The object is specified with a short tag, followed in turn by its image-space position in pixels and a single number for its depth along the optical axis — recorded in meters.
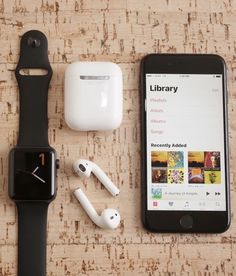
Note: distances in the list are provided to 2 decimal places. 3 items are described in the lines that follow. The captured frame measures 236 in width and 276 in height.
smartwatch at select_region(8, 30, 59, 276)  0.46
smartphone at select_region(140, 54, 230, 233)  0.47
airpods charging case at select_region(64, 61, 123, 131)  0.46
